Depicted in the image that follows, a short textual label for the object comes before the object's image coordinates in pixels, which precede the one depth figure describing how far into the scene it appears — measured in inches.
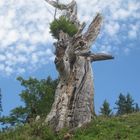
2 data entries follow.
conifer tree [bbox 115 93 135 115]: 2150.6
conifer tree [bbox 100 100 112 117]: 2187.7
